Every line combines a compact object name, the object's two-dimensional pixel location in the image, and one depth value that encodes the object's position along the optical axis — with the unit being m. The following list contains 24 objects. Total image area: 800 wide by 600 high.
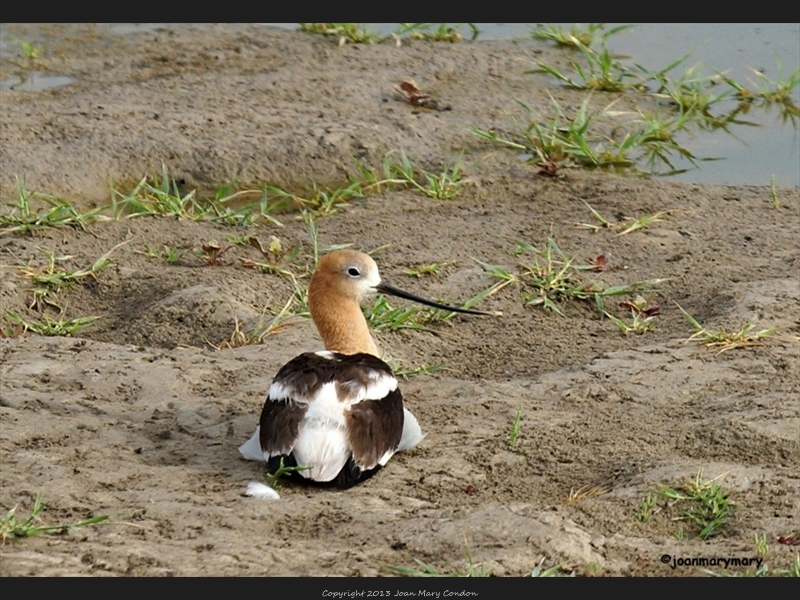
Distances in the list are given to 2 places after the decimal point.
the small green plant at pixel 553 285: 12.77
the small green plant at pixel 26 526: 8.09
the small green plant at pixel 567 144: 15.72
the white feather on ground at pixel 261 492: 9.07
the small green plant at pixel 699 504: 8.81
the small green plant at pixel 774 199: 14.92
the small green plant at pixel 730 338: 11.66
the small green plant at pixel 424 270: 13.14
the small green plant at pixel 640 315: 12.34
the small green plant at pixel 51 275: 12.55
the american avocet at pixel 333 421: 9.34
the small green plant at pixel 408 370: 11.46
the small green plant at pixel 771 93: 17.63
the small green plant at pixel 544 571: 7.81
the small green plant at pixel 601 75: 17.62
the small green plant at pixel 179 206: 14.14
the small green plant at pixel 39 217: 13.57
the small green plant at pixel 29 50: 18.39
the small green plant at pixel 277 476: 9.23
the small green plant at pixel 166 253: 13.26
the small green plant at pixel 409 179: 15.03
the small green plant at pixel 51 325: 11.92
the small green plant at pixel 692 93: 17.20
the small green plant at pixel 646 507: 8.75
